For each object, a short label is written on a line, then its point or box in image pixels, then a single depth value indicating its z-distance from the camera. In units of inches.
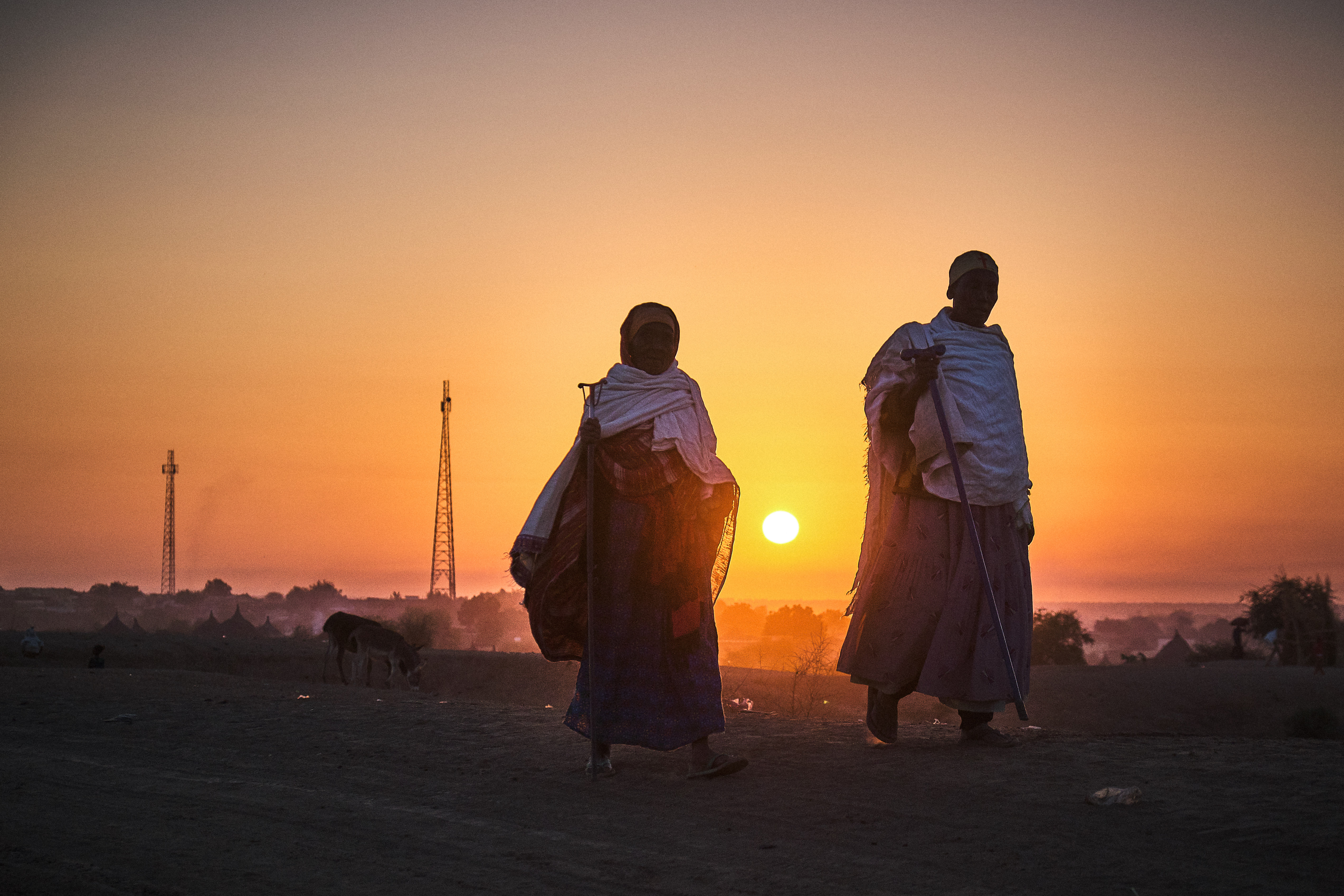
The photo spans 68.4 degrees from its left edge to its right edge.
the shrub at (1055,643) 1472.7
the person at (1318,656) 984.9
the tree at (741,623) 4473.4
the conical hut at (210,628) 1964.8
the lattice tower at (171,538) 2834.6
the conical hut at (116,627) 1683.1
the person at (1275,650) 1254.9
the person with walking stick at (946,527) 216.7
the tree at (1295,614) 1269.7
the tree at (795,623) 2258.9
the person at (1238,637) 1370.6
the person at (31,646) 947.3
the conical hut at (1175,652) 1656.0
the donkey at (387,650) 804.0
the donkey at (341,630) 807.1
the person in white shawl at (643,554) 212.7
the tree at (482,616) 3558.1
